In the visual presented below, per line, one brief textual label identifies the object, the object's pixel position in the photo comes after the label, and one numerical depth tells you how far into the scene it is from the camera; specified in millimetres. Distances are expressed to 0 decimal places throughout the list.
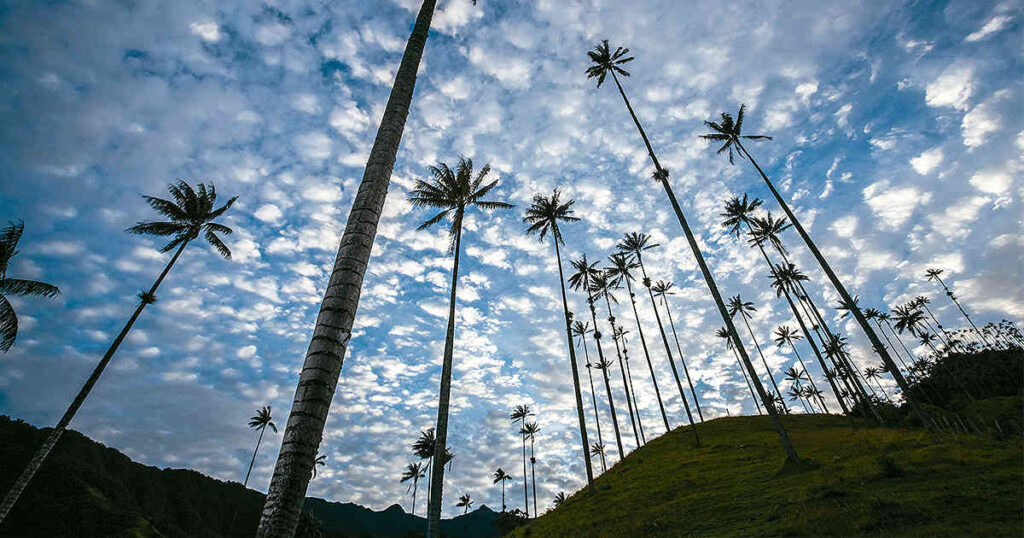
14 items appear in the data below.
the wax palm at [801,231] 20328
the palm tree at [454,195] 21391
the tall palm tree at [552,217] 30719
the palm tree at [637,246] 40625
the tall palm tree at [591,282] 38250
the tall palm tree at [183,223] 18809
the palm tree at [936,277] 64250
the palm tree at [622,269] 41281
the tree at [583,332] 54231
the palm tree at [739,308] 50312
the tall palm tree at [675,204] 18594
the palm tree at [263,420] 50000
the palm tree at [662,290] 48853
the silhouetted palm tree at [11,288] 14617
